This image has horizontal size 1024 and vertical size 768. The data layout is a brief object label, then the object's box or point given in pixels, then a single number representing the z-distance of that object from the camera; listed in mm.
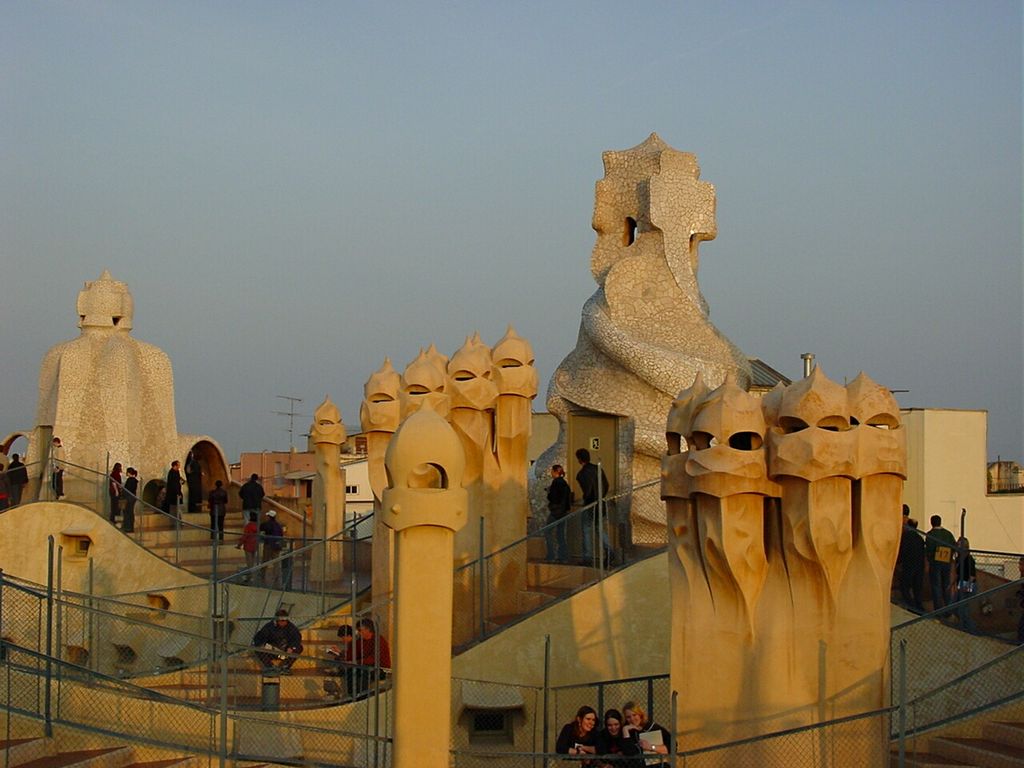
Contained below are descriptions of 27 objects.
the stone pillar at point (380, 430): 17266
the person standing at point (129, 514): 22672
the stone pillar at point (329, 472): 22875
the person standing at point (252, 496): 24000
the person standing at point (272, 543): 20062
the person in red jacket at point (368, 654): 13906
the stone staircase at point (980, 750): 11828
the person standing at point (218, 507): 23547
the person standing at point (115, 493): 22953
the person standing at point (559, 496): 18781
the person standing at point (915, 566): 15734
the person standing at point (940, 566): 15578
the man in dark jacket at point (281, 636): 15047
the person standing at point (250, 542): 21312
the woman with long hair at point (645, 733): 11680
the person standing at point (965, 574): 15619
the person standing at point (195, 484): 27609
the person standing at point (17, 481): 23609
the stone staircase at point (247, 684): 13859
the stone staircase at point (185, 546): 22516
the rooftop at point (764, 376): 30355
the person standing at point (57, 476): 23234
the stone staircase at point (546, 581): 16516
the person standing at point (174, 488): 25359
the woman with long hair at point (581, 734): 11859
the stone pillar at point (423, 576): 9492
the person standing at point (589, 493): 16859
